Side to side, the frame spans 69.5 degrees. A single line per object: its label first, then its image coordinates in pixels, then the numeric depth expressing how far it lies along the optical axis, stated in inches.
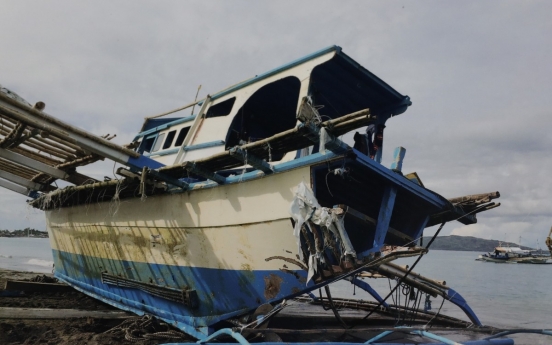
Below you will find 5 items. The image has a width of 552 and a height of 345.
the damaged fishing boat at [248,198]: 213.0
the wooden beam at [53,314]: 287.3
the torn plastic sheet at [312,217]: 200.2
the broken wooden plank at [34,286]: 422.6
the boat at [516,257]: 2659.9
